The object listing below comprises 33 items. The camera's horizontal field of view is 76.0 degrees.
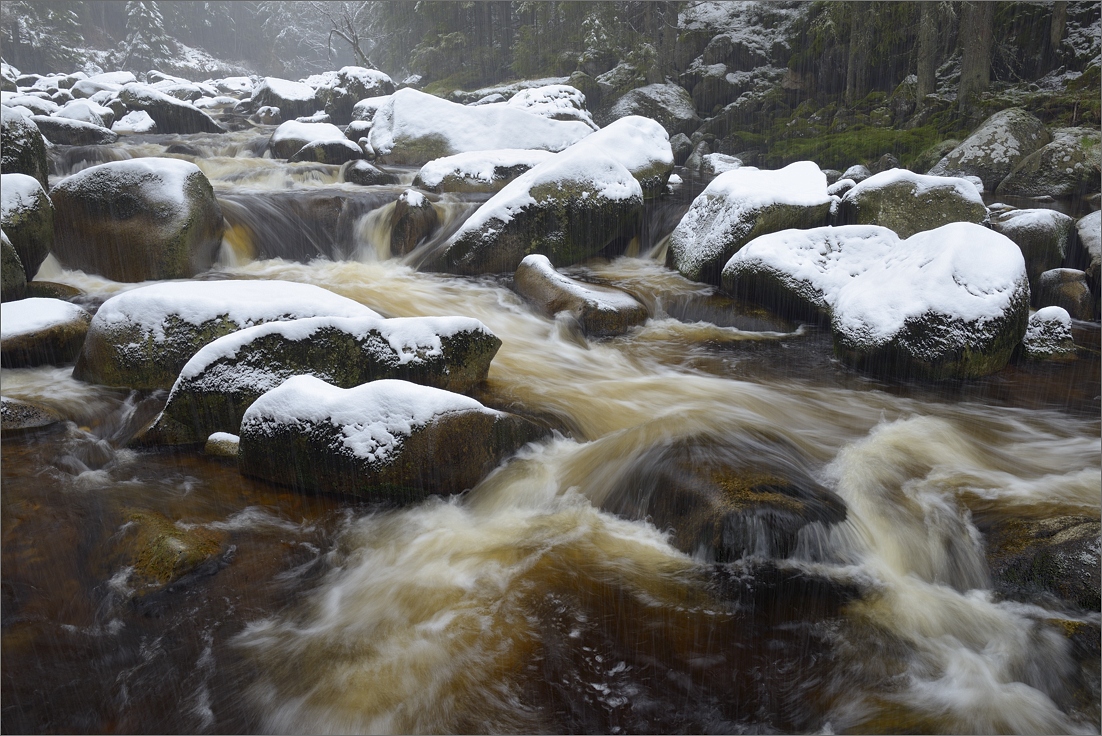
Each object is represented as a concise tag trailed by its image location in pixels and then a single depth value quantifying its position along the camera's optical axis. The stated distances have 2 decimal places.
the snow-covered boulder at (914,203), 7.88
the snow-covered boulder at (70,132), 14.13
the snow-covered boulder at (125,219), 6.98
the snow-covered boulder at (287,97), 23.14
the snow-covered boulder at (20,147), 7.73
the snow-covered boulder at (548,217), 8.30
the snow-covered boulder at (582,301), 6.93
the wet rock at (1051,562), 3.01
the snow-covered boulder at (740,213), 7.80
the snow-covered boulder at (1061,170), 10.88
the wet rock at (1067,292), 7.09
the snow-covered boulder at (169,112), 18.84
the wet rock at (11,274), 6.00
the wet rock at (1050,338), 6.04
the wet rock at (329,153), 13.94
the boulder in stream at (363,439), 3.68
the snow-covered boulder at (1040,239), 7.64
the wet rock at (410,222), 9.36
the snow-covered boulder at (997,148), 12.11
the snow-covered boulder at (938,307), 5.52
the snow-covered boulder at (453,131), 13.77
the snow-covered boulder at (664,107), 19.98
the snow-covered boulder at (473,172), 11.14
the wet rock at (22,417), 4.36
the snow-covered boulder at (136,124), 18.39
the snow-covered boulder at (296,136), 14.63
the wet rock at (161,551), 3.13
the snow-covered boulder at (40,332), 5.11
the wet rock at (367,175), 12.23
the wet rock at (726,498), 3.30
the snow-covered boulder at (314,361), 4.23
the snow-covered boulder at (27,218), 6.43
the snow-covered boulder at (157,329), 4.81
